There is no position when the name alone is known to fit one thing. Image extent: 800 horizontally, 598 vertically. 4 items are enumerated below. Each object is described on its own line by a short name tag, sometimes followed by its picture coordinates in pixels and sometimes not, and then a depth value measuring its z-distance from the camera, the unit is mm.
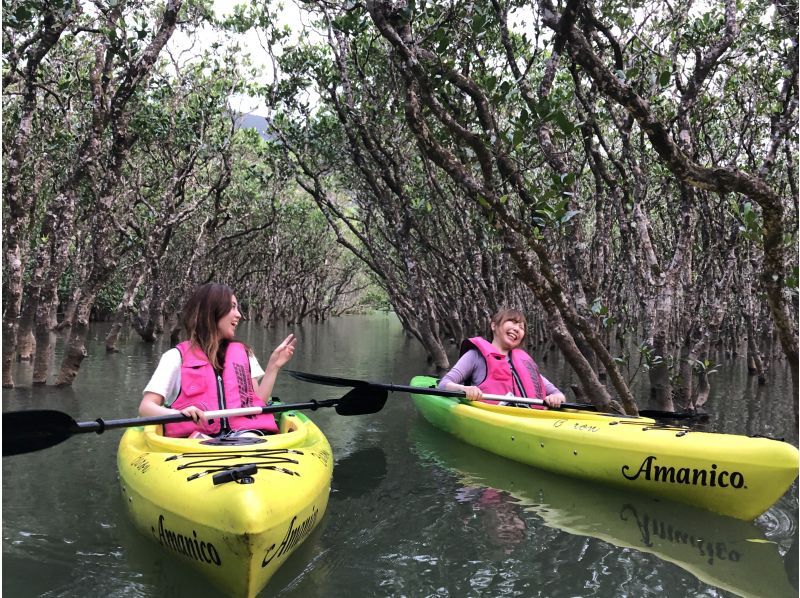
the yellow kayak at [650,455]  4273
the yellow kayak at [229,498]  2943
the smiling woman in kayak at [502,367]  6672
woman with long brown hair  4285
